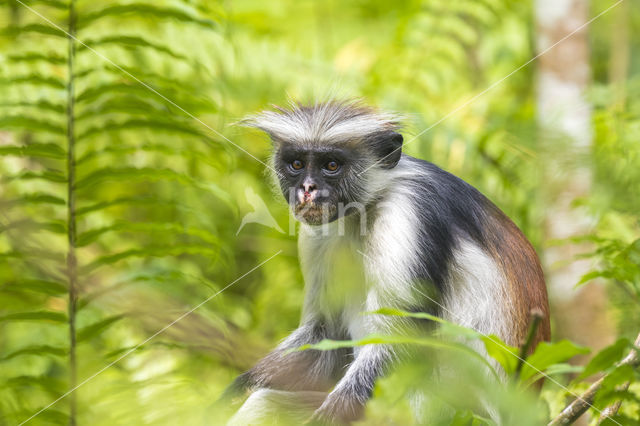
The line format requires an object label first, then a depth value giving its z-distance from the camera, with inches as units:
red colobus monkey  321.4
